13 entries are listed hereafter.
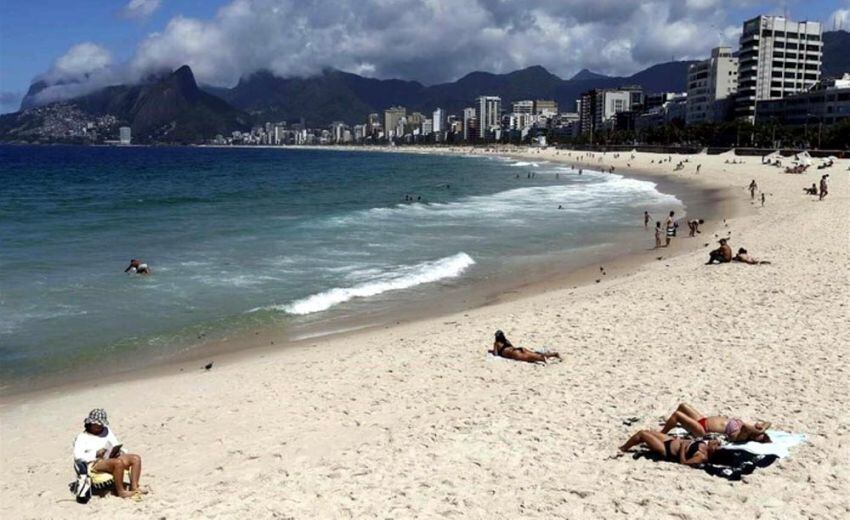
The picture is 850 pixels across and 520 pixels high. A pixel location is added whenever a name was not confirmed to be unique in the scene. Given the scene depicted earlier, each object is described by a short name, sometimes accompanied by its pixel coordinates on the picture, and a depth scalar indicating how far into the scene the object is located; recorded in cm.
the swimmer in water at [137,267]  2039
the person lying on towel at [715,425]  698
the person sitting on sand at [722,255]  1853
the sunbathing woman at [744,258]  1822
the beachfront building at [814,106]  10688
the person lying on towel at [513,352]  1096
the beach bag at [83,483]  692
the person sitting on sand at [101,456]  697
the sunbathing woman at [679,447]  690
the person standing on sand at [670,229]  2453
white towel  677
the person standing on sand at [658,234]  2403
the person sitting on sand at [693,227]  2633
